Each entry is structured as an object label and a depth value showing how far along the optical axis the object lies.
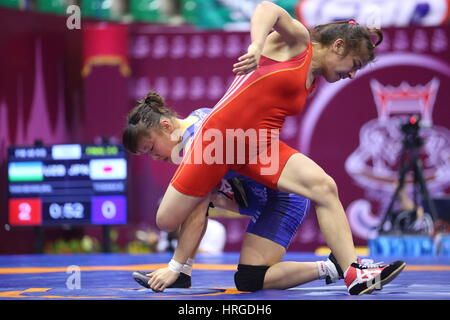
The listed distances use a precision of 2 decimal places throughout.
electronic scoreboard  12.70
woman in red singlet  5.53
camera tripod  13.63
